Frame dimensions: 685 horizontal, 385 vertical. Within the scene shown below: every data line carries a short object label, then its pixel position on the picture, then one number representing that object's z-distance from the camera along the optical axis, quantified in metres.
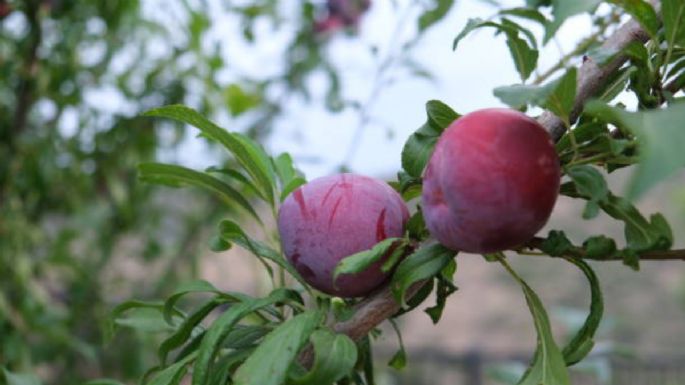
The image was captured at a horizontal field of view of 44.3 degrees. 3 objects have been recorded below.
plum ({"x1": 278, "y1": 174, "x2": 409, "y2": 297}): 0.42
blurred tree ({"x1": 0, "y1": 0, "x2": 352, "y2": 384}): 1.22
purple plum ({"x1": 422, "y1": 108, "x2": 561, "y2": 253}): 0.35
